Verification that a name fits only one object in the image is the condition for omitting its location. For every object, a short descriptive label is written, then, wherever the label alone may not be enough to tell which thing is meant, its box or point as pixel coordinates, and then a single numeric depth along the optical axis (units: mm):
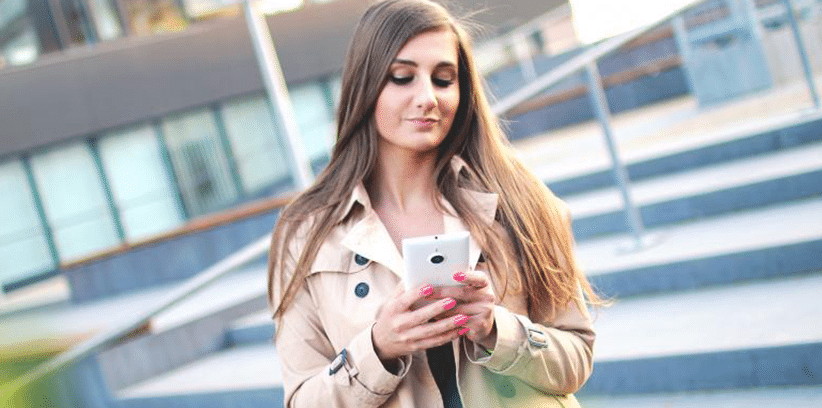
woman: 2041
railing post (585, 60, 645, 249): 5227
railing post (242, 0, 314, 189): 7738
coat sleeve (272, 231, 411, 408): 1993
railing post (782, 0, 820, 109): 5688
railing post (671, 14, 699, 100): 9039
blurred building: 17562
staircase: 3797
